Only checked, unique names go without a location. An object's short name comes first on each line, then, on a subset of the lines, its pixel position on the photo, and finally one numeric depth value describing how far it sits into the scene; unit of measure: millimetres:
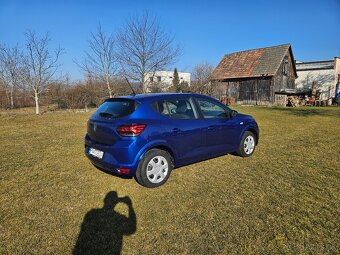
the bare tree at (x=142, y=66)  16578
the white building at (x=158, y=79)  17469
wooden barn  27438
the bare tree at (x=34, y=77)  17688
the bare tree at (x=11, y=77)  19312
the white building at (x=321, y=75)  34906
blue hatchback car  3912
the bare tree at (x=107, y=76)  18581
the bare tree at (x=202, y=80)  28047
